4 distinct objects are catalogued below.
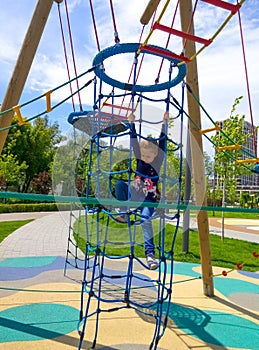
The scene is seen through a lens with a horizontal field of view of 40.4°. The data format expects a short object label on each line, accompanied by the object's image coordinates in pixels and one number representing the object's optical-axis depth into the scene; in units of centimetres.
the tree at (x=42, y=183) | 2988
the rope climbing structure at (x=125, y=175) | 302
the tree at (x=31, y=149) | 3334
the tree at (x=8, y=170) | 2434
